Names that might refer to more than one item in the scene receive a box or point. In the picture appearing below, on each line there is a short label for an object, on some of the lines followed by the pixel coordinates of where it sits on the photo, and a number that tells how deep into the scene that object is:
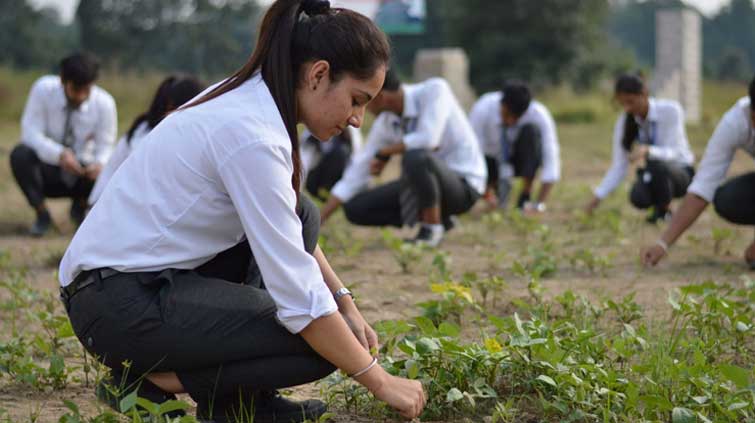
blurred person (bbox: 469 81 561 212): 7.27
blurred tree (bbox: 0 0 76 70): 28.12
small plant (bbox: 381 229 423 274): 4.75
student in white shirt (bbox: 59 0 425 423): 2.20
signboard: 17.52
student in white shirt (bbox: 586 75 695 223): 6.35
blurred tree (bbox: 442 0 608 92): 23.73
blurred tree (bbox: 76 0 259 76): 26.00
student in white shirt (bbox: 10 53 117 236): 6.28
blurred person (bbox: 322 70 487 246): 5.50
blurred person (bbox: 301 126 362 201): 7.29
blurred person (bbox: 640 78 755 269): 4.20
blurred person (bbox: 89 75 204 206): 4.92
